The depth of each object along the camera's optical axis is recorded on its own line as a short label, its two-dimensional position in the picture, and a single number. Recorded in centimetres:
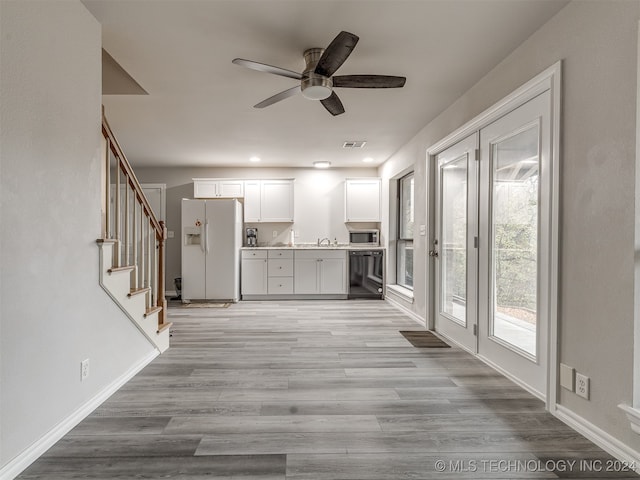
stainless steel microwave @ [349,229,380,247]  666
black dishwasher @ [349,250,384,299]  618
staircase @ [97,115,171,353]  235
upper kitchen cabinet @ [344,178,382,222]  653
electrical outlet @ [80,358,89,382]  203
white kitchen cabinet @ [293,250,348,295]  615
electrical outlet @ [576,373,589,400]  189
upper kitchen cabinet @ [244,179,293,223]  644
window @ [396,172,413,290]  561
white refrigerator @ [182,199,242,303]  586
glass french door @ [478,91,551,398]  228
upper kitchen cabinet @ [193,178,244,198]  644
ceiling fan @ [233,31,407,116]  230
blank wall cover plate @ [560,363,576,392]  199
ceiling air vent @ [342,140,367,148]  493
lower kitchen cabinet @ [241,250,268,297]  612
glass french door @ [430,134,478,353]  321
